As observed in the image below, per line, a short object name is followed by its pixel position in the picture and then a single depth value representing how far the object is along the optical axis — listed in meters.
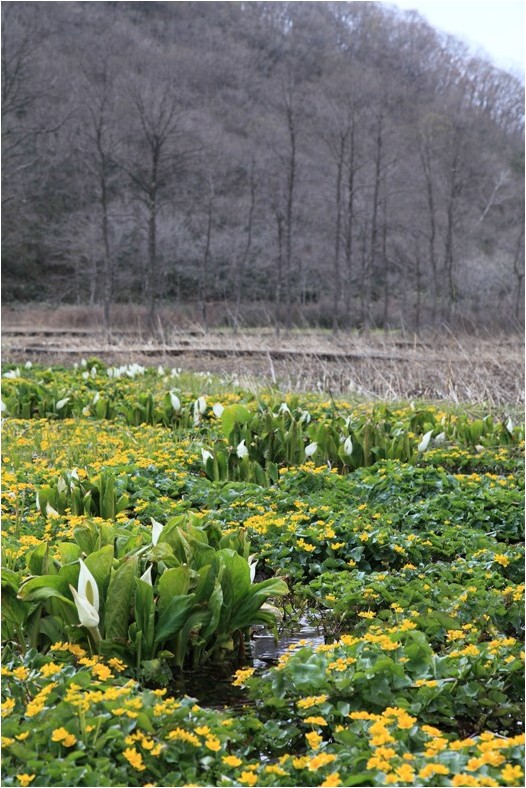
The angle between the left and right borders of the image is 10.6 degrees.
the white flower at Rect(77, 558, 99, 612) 5.81
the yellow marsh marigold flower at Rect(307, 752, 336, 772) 5.37
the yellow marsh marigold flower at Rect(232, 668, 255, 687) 5.69
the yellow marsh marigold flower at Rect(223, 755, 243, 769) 5.38
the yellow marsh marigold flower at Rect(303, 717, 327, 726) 5.48
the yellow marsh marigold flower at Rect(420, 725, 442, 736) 5.45
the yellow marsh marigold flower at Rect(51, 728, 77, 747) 5.39
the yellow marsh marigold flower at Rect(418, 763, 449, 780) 5.30
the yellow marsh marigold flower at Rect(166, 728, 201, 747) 5.44
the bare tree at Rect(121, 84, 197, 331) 33.07
